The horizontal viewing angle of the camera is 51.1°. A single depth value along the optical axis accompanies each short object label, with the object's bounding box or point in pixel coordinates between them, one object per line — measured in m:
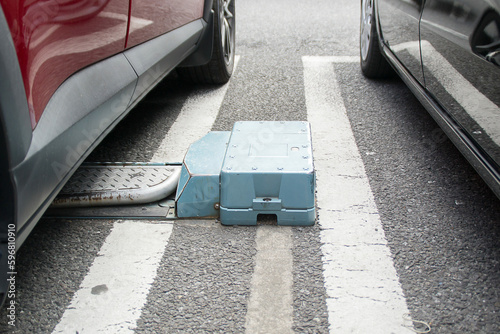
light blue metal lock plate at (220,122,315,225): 2.17
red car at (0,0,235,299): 1.26
